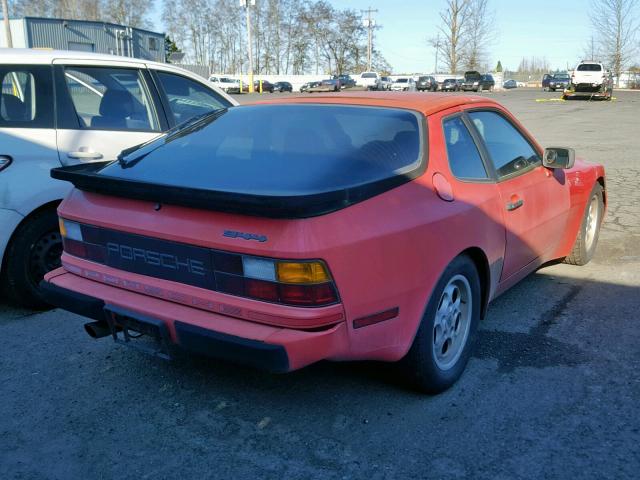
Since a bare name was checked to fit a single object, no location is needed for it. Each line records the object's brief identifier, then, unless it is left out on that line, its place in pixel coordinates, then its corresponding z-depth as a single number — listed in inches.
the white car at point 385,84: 2338.3
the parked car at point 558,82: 2025.8
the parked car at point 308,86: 2217.8
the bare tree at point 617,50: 2207.2
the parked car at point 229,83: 2266.2
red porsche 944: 99.3
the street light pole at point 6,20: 1213.1
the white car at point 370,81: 2392.7
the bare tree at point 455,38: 2539.4
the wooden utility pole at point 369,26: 3080.7
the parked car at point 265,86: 2352.6
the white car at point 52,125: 167.5
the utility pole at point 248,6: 2019.8
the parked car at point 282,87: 2450.8
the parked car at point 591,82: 1438.2
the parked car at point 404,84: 2263.9
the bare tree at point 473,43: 2588.6
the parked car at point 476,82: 2090.3
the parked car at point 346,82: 2322.7
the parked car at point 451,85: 2074.3
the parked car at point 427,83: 2139.5
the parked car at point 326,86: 2096.3
